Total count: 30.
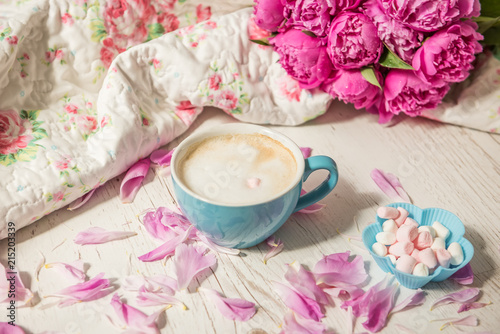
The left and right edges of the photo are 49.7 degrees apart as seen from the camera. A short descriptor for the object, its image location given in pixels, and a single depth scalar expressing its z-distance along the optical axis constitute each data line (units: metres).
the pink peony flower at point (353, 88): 0.96
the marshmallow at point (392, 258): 0.76
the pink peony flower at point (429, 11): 0.86
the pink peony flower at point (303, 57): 0.96
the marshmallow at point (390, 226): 0.78
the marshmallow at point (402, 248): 0.75
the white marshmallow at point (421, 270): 0.73
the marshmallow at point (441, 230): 0.78
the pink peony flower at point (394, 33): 0.90
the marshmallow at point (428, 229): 0.77
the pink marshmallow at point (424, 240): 0.76
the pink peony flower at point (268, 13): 0.97
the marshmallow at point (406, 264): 0.73
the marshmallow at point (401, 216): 0.79
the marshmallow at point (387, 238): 0.77
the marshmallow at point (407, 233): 0.76
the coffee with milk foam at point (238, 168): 0.73
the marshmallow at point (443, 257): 0.73
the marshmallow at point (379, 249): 0.77
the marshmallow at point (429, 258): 0.73
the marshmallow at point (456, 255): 0.75
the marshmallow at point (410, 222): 0.79
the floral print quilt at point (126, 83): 0.90
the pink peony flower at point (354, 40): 0.91
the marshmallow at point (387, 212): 0.79
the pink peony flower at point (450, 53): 0.89
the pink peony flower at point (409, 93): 0.96
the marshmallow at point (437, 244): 0.75
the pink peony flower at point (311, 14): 0.92
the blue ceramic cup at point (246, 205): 0.71
